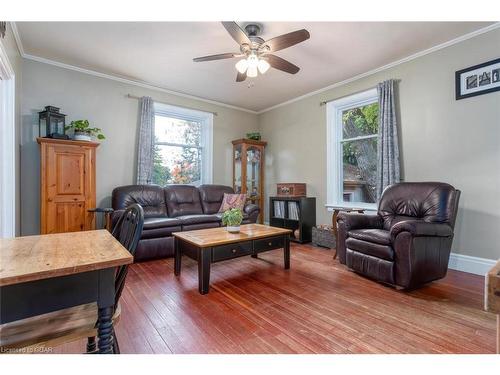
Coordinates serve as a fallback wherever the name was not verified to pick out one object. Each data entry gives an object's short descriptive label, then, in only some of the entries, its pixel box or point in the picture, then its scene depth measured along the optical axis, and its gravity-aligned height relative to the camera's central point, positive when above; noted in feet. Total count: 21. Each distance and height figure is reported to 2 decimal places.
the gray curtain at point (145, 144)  13.34 +2.33
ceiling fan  7.58 +4.54
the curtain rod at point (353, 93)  11.32 +4.87
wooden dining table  2.83 -1.15
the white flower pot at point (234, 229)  9.20 -1.55
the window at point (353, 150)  12.76 +2.00
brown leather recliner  7.40 -1.59
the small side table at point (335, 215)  10.86 -1.29
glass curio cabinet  16.67 +1.21
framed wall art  8.69 +3.88
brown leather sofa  10.80 -1.21
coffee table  7.59 -1.97
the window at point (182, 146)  14.79 +2.56
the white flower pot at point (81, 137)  10.79 +2.19
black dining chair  3.93 -0.91
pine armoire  9.85 +0.09
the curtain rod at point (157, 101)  13.37 +4.92
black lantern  10.32 +2.76
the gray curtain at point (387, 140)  10.99 +2.10
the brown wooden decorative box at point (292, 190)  14.73 -0.19
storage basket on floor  12.55 -2.56
